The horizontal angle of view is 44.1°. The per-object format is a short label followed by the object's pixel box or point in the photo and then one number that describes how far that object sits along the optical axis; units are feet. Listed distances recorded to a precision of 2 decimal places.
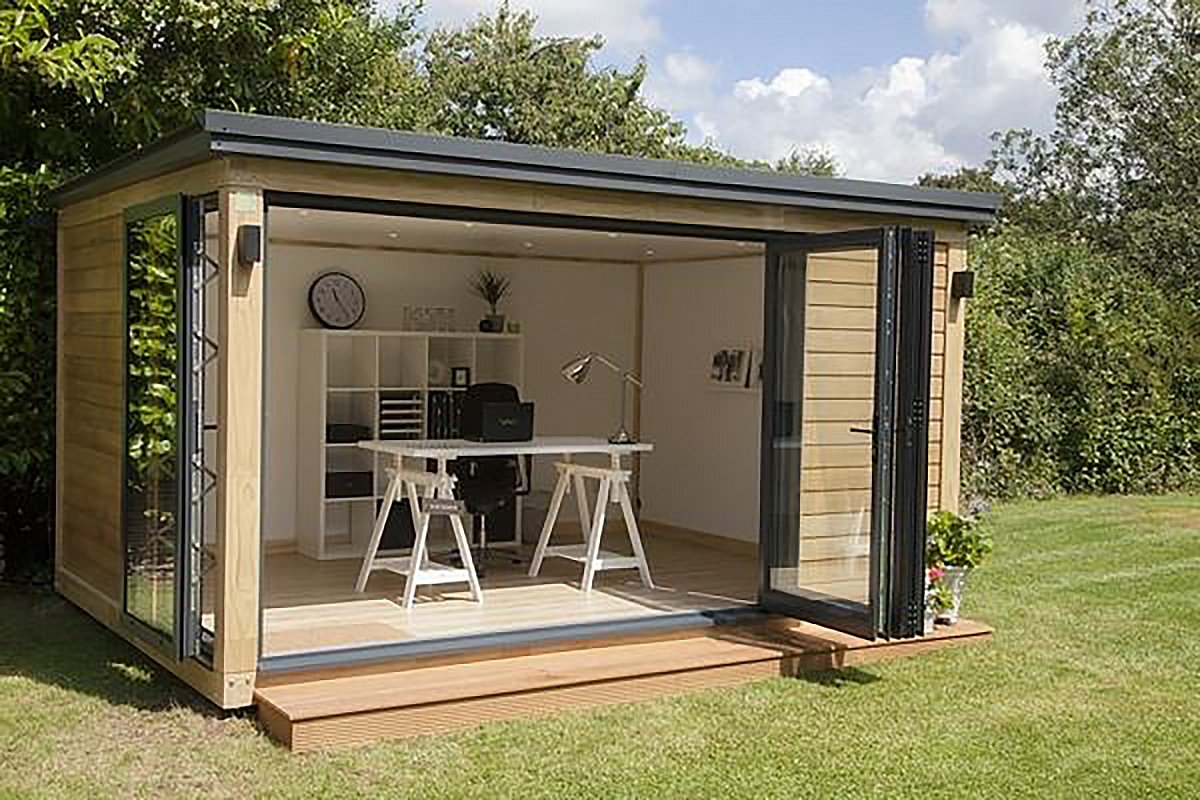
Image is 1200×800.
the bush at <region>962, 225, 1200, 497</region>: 42.47
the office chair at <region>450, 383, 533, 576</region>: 26.94
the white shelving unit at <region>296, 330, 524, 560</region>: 29.53
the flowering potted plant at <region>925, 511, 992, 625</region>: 23.04
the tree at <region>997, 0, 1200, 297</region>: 64.44
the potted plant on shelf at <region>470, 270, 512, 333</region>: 32.04
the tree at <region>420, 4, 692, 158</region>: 83.41
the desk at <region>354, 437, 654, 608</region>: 23.62
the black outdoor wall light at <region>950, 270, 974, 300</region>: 24.14
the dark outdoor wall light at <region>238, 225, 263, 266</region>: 17.66
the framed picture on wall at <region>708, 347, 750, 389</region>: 30.81
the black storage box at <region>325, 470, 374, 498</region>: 29.63
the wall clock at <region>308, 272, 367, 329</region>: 30.25
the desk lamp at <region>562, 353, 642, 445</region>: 26.76
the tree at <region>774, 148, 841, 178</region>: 122.01
